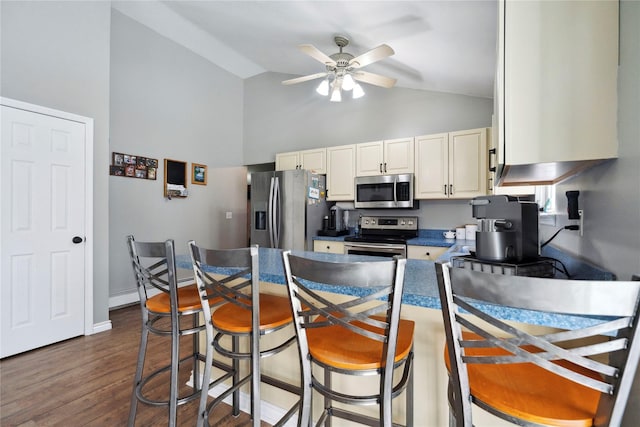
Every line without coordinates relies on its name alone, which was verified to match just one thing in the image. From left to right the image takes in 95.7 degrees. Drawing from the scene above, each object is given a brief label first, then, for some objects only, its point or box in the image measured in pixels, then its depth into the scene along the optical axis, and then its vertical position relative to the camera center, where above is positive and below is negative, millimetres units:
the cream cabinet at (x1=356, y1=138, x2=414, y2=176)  3617 +714
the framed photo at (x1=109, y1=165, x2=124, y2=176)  3582 +490
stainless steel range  3361 -317
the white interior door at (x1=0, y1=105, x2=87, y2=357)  2400 -189
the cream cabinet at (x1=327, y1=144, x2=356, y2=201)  3982 +561
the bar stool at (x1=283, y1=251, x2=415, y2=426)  825 -451
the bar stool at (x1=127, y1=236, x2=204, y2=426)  1354 -500
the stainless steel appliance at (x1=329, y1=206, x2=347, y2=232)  4215 -111
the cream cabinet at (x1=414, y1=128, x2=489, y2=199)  3193 +556
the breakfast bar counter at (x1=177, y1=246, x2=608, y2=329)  799 -285
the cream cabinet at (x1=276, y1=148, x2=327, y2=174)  4211 +775
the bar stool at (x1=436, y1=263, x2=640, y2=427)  573 -315
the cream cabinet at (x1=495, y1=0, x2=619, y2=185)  1023 +484
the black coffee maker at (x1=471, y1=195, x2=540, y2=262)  1325 -76
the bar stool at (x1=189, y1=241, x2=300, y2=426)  1169 -483
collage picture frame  3625 +567
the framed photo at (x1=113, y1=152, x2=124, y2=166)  3611 +631
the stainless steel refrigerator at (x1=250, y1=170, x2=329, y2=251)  3859 +39
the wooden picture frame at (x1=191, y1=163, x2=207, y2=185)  4574 +583
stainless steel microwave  3545 +264
